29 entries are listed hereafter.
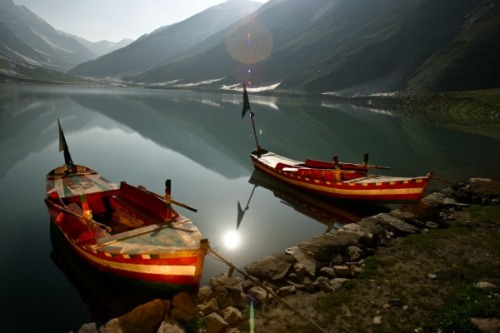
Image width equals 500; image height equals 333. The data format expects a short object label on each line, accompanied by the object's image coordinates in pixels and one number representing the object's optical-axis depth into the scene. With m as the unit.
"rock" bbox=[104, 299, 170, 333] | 9.30
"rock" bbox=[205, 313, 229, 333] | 9.06
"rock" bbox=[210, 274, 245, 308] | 10.38
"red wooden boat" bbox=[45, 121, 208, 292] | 10.81
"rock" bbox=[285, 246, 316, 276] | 11.82
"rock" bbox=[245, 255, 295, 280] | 11.73
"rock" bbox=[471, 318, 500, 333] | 8.01
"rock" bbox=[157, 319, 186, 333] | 8.90
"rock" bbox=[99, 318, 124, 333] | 9.15
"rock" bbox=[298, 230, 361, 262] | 13.17
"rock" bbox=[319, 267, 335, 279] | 11.77
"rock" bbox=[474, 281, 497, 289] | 10.04
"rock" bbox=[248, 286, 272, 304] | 10.34
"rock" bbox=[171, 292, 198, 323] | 9.74
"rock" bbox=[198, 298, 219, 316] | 10.05
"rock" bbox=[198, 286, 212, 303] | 10.73
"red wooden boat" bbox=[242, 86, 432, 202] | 19.50
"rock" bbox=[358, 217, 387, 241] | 14.55
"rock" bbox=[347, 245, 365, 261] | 12.94
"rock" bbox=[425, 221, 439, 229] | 15.89
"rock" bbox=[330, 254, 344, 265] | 12.78
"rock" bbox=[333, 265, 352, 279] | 11.80
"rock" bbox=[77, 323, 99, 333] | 9.20
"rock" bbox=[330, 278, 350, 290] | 11.11
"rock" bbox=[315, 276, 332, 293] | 10.92
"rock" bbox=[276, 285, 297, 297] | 10.75
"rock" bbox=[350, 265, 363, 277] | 11.80
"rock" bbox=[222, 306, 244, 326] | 9.37
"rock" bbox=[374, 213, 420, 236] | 15.45
